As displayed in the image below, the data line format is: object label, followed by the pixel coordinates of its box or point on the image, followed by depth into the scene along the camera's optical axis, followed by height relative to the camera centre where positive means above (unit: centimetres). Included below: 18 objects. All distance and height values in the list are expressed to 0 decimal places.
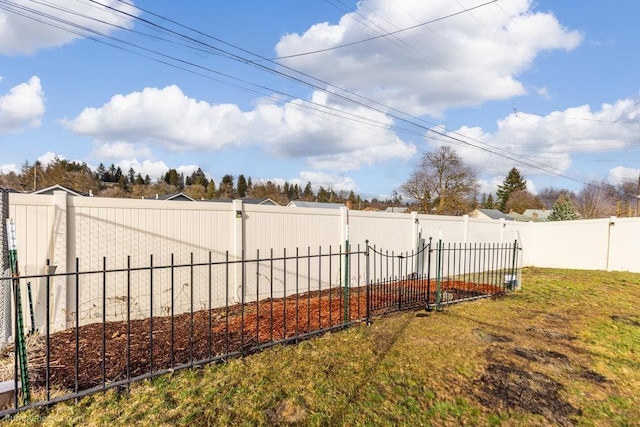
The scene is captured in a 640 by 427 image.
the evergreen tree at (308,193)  6300 +142
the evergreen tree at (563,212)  2770 -45
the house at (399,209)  4748 -87
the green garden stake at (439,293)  605 -150
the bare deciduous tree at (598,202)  3876 +56
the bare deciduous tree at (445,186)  3125 +155
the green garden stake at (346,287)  468 -112
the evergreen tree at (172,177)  6156 +363
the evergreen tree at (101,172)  5629 +397
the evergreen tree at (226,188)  5589 +182
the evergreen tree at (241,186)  6219 +240
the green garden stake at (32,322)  382 -141
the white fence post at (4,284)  362 -92
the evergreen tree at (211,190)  4823 +125
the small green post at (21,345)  261 -114
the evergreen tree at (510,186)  5778 +311
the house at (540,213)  4673 -98
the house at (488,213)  4471 -110
